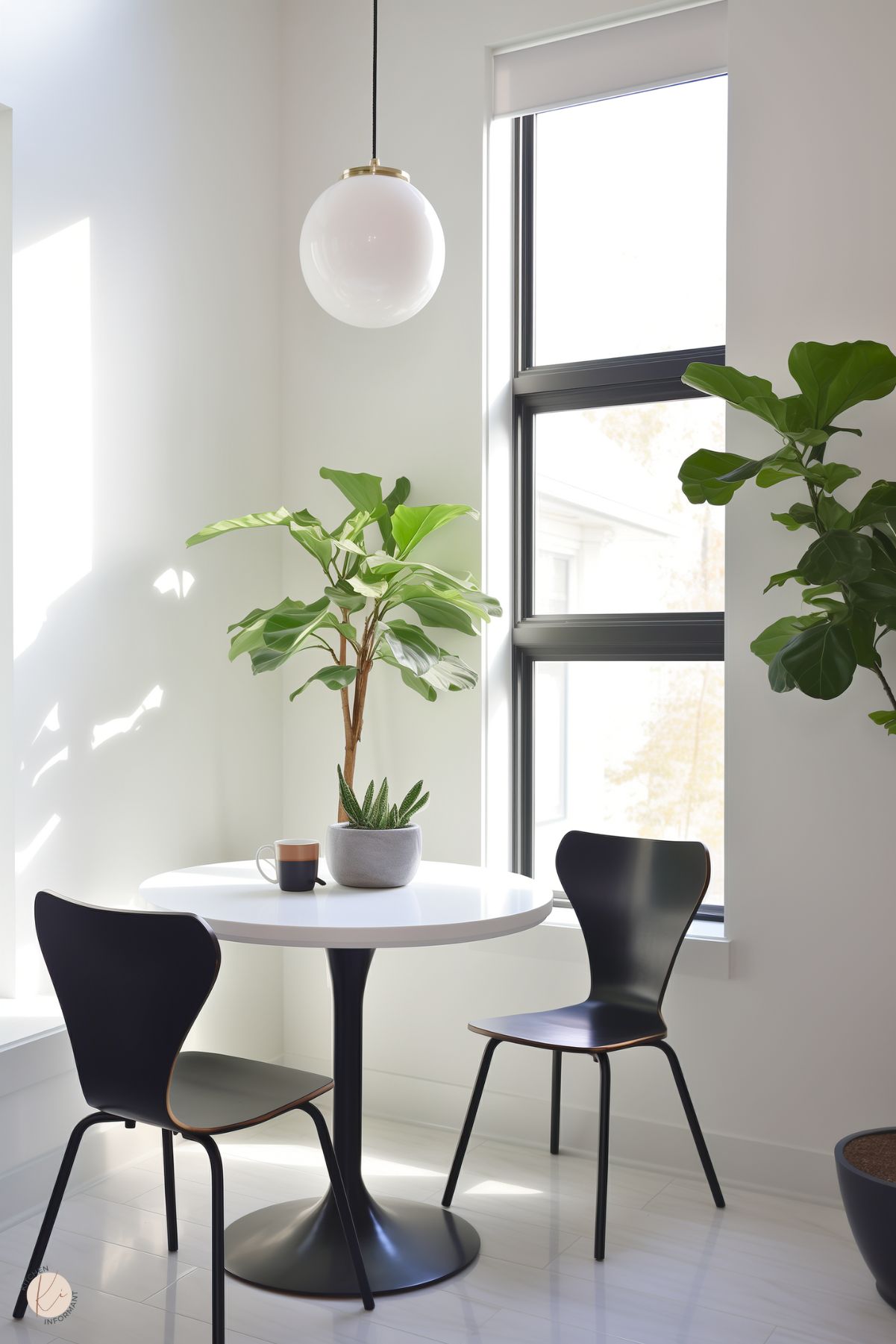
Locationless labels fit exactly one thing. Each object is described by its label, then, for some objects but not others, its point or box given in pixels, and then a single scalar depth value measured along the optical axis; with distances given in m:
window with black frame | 3.25
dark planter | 2.27
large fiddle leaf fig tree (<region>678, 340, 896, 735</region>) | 2.45
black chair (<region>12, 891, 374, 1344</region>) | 1.95
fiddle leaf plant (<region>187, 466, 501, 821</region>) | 2.96
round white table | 2.20
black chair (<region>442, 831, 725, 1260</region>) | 2.65
